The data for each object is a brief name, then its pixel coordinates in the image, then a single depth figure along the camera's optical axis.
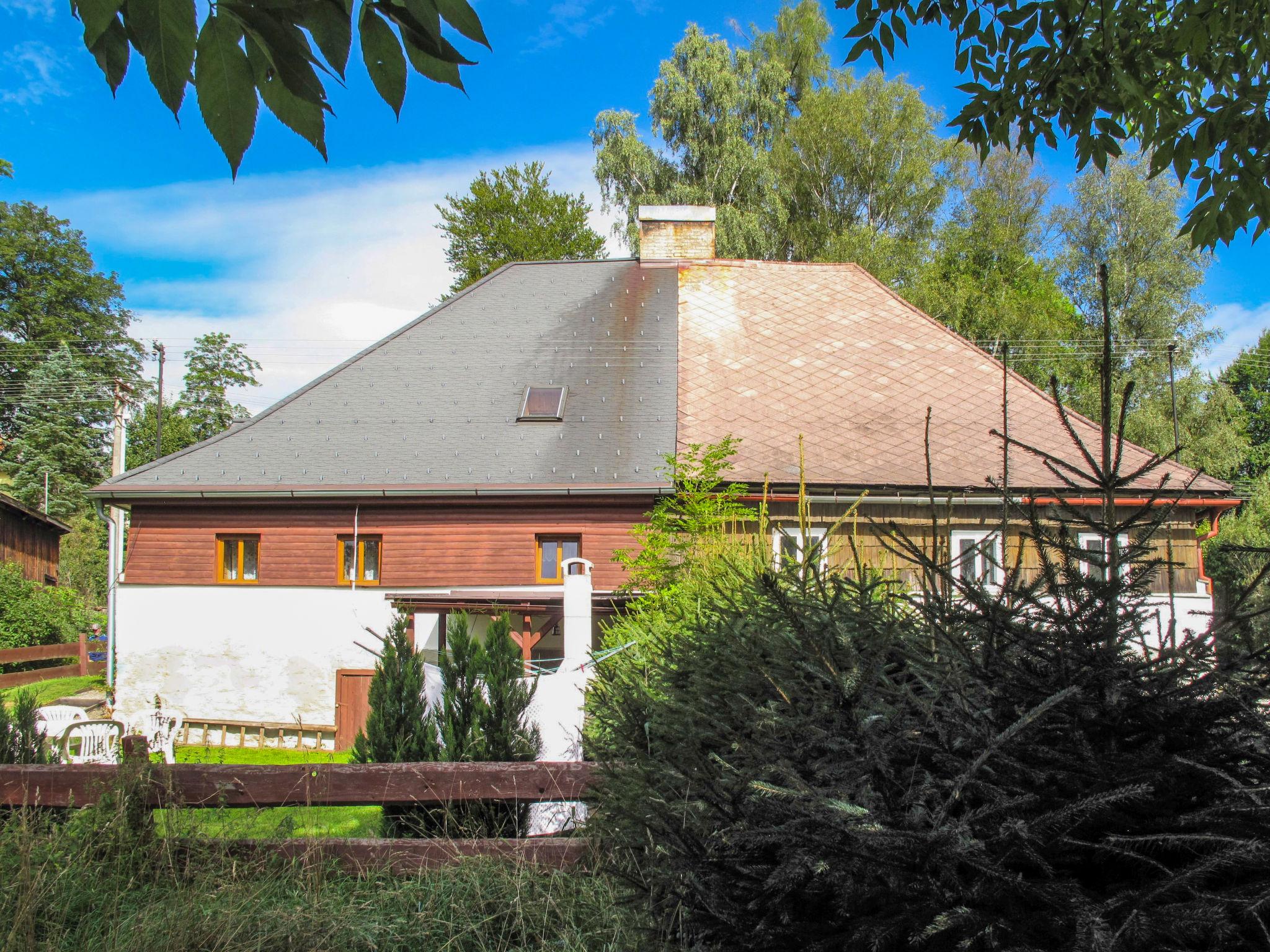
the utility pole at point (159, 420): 36.78
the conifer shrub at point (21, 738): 6.28
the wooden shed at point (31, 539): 32.53
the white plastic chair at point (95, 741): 10.48
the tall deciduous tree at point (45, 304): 47.53
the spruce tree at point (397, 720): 7.19
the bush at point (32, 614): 24.62
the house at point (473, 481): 15.29
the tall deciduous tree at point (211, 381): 48.41
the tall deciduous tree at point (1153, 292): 29.03
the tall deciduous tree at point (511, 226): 32.12
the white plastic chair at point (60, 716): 12.41
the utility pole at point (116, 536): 17.00
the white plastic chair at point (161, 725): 9.85
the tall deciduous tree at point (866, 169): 28.80
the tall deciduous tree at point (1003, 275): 28.30
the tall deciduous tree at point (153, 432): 45.44
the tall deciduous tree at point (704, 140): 28.34
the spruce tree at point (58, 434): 45.41
